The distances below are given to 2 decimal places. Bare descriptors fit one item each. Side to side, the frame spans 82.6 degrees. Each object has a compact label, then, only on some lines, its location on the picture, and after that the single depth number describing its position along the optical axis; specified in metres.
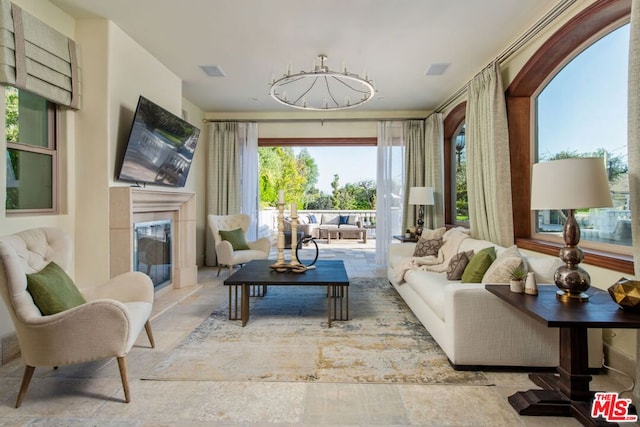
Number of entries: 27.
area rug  2.30
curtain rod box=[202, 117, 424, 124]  6.16
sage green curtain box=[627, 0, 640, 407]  1.91
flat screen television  3.37
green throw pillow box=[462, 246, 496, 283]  2.82
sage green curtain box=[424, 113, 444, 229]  5.75
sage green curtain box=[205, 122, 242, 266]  6.11
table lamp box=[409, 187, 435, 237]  5.36
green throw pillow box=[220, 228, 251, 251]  5.30
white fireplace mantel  3.23
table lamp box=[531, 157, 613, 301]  1.85
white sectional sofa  2.34
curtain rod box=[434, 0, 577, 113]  2.76
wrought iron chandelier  4.60
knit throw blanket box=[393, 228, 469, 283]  3.84
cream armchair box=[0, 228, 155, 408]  1.89
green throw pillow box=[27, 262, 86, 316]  2.00
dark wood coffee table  3.22
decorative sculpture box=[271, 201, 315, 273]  3.53
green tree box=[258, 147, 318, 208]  12.84
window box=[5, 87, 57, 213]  2.61
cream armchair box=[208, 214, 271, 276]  5.02
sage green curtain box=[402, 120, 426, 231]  6.07
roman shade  2.39
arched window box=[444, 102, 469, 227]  5.35
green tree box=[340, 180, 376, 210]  13.46
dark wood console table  1.71
